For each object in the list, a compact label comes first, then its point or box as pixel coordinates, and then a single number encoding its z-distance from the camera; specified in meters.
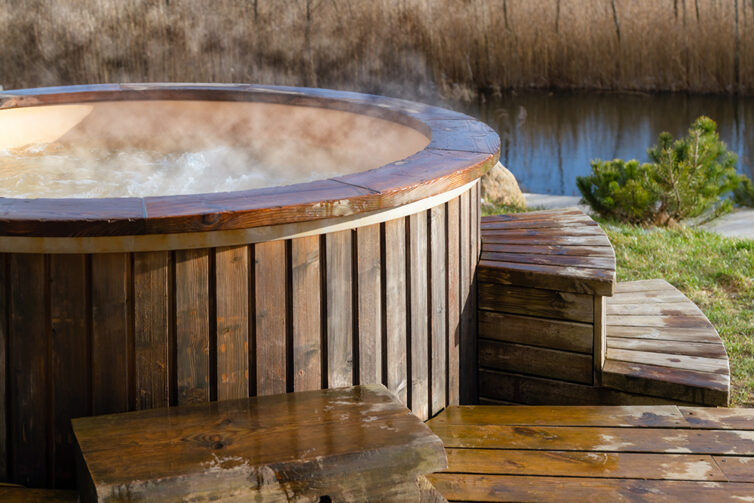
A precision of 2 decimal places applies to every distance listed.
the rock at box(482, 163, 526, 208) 9.43
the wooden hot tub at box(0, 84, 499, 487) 4.55
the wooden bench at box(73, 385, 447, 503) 4.32
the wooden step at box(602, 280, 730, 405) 5.25
